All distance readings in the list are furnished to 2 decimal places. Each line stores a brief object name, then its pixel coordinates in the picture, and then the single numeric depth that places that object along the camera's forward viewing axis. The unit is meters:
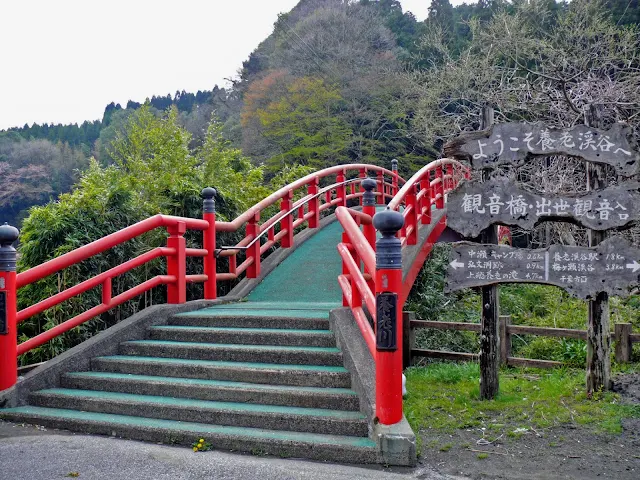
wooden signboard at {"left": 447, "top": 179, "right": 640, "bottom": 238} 5.64
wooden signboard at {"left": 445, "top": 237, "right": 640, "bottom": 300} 5.55
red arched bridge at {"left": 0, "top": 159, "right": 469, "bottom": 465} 4.24
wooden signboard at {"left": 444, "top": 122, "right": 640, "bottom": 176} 5.75
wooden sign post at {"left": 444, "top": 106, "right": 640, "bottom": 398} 5.59
